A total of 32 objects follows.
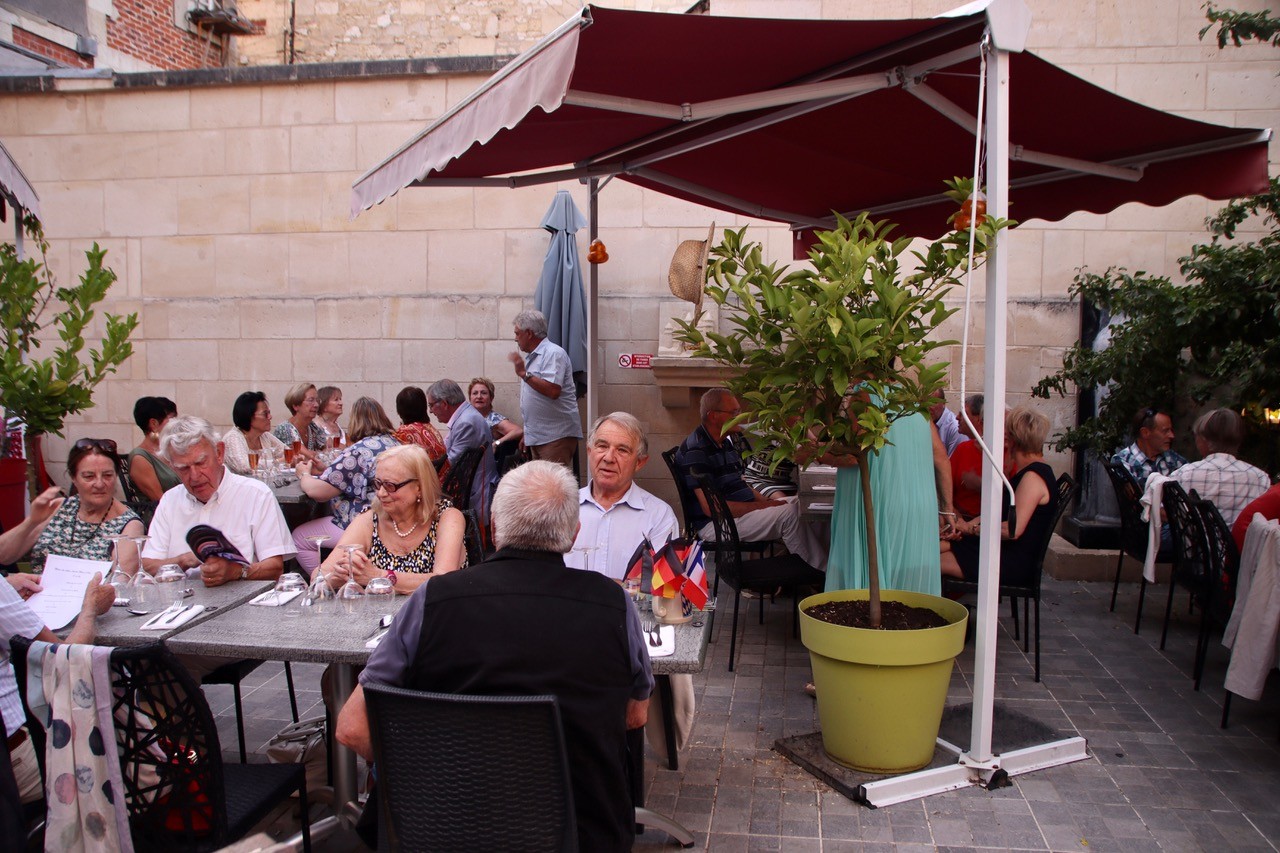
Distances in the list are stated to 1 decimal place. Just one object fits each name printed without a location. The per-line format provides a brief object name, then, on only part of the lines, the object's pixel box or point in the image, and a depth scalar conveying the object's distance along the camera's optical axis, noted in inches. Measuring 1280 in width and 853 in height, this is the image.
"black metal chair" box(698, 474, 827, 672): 173.0
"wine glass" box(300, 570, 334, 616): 113.5
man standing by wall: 240.2
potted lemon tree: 115.6
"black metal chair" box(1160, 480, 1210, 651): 170.7
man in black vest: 75.5
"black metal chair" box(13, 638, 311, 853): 83.0
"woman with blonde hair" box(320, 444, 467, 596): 129.7
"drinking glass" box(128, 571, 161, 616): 115.0
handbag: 131.6
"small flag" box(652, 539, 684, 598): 106.0
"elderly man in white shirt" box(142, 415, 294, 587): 138.3
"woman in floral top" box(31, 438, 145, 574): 139.7
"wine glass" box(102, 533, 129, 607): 118.6
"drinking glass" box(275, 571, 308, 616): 120.0
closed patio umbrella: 267.9
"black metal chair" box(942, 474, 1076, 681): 165.3
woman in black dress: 166.2
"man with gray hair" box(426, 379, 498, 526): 227.5
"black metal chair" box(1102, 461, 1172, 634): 200.2
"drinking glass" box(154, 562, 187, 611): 118.4
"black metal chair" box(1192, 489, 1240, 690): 154.3
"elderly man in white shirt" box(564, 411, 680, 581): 138.1
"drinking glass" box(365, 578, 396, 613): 116.6
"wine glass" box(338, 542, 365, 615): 114.2
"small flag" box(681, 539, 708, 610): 107.3
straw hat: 193.3
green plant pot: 122.3
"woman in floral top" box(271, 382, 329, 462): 253.6
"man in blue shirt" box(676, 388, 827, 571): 193.2
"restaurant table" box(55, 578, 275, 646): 104.3
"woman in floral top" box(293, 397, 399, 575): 178.9
